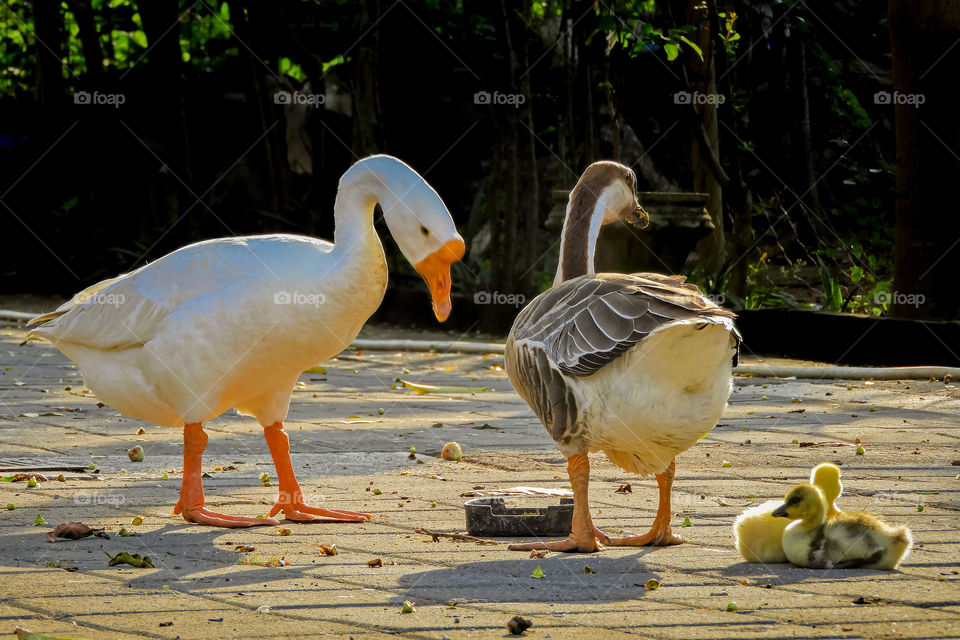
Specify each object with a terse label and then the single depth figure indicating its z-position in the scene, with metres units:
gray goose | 7.61
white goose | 9.01
